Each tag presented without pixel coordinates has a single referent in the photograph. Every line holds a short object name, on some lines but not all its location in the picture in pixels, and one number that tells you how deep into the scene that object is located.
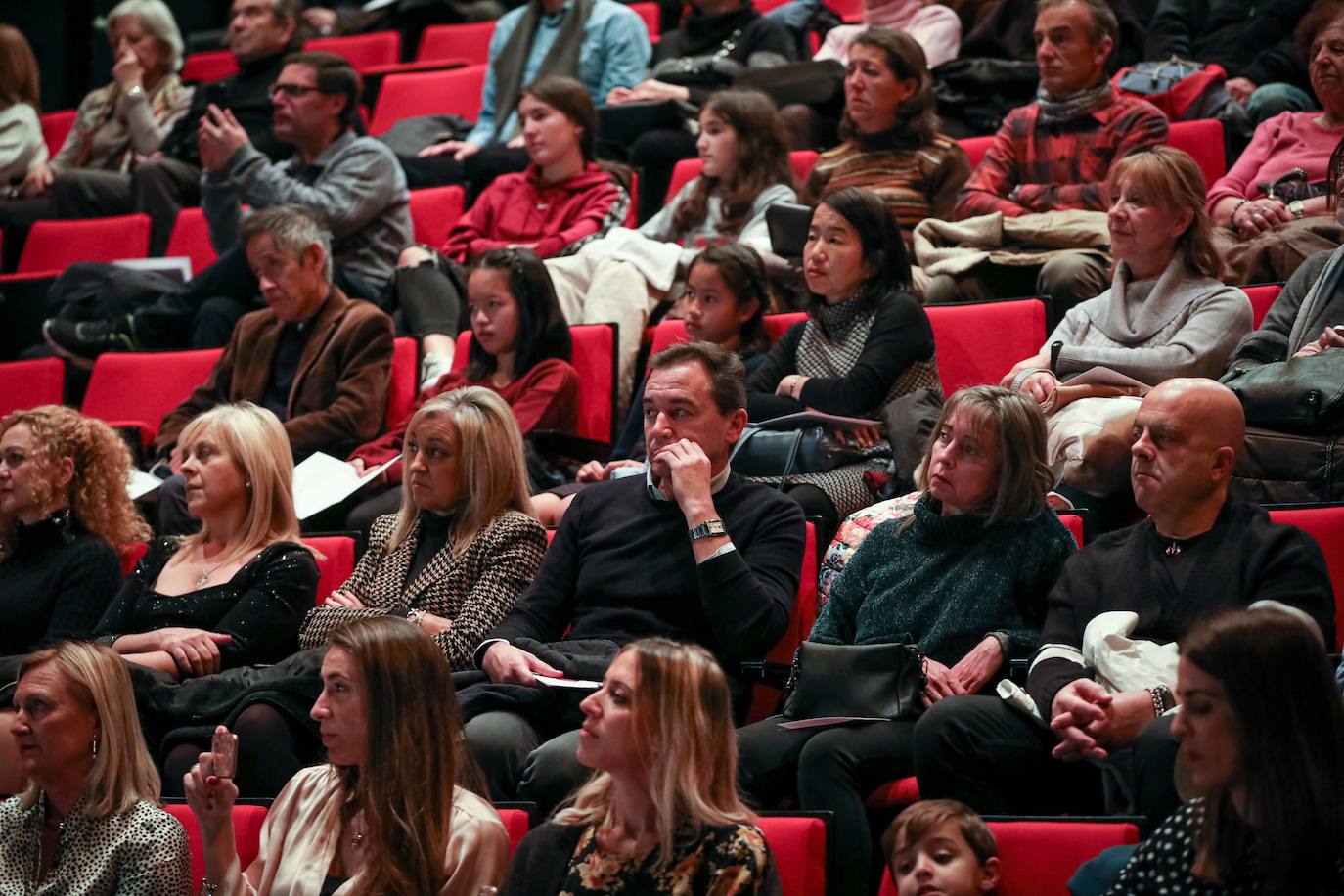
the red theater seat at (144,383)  9.87
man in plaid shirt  8.60
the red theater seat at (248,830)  5.44
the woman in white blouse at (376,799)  4.90
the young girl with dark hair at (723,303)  8.12
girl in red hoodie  9.94
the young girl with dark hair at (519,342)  8.32
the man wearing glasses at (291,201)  10.30
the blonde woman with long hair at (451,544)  6.25
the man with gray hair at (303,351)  8.79
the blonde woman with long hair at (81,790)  5.39
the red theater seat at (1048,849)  4.51
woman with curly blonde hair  7.24
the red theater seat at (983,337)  7.69
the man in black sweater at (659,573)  5.62
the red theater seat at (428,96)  13.41
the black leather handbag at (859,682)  5.28
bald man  4.91
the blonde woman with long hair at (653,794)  4.40
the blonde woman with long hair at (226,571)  6.62
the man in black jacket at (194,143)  12.22
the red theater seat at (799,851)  4.71
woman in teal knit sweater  5.39
